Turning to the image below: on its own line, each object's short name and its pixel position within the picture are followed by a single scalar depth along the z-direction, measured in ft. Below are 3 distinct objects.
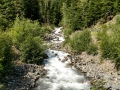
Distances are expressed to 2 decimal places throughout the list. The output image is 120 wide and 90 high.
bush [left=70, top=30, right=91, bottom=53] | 136.15
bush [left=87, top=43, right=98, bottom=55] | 128.82
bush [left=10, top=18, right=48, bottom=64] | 116.37
